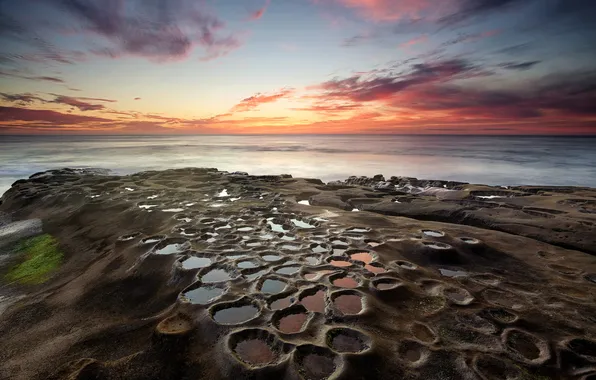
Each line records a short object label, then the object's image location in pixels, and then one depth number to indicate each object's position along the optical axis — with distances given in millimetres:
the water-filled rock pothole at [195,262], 4898
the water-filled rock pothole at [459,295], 3941
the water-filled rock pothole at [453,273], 4773
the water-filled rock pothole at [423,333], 3225
